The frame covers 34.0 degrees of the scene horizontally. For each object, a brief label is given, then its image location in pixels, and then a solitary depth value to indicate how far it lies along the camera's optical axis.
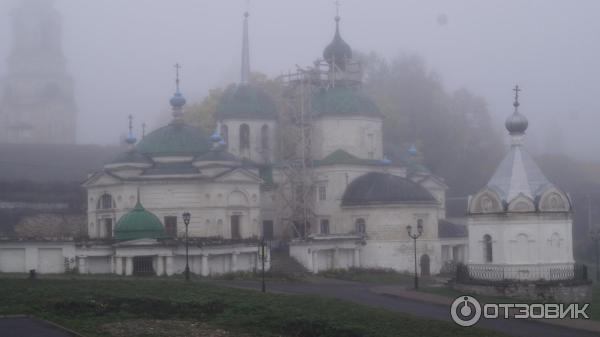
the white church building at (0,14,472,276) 45.34
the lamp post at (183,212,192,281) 36.60
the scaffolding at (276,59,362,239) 57.31
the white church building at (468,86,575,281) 38.34
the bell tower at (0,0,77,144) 95.00
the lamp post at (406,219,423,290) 53.55
